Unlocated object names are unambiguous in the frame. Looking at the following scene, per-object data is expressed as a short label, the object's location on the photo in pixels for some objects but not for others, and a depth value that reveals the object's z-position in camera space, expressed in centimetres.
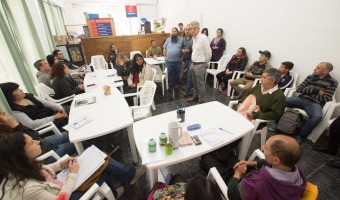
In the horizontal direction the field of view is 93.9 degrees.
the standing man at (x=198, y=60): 307
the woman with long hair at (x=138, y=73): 327
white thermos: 122
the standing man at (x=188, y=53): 370
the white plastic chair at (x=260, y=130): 190
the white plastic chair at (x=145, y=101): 228
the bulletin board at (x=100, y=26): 547
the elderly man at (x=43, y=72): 276
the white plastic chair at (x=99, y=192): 109
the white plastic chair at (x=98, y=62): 481
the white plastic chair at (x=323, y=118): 221
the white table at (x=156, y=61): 428
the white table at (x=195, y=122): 125
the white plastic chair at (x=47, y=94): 254
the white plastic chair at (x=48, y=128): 191
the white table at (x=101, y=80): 276
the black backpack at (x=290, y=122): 231
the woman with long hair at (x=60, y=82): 253
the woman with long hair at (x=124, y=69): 331
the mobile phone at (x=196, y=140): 134
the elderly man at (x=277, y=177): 90
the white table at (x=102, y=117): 155
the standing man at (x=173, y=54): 379
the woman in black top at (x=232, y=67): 371
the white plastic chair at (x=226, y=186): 93
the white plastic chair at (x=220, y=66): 415
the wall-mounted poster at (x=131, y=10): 846
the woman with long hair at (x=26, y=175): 91
